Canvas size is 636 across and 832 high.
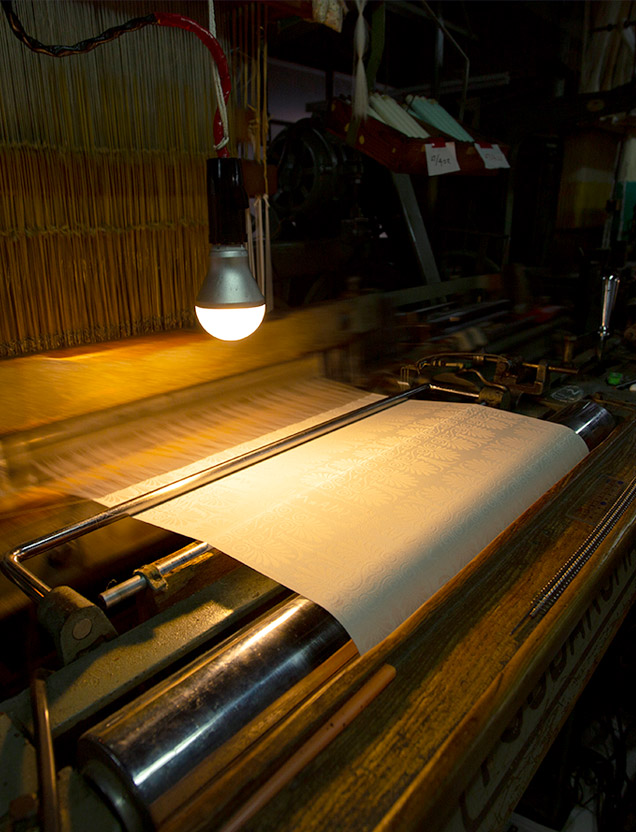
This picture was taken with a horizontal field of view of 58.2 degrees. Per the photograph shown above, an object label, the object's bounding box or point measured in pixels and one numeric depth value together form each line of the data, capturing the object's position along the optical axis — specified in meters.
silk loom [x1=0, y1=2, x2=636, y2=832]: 0.82
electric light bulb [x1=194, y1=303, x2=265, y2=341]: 1.31
